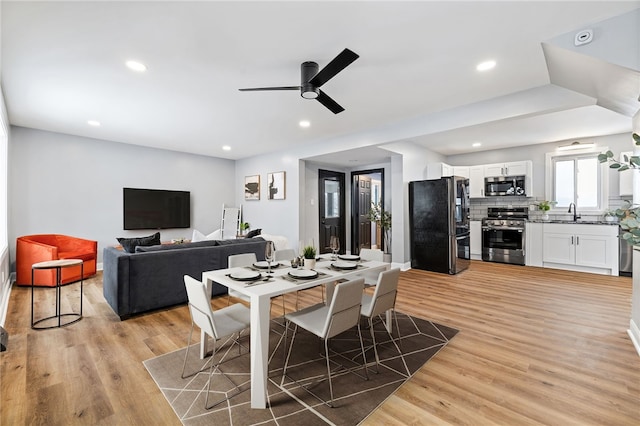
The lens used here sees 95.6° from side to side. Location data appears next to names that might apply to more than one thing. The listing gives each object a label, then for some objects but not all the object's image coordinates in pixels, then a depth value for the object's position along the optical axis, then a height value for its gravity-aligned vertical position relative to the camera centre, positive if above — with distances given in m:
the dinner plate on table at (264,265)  2.57 -0.49
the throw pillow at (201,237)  4.79 -0.44
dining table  1.82 -0.52
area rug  1.76 -1.24
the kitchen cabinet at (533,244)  5.83 -0.70
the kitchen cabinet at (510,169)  6.16 +0.90
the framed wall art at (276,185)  6.59 +0.60
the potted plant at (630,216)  1.42 -0.04
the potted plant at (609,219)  5.25 -0.18
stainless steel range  6.03 -0.54
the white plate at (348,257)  2.92 -0.48
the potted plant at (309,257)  2.46 -0.40
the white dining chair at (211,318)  1.86 -0.81
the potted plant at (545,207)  5.97 +0.05
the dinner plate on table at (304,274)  2.19 -0.49
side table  2.97 -0.62
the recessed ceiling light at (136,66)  2.71 +1.39
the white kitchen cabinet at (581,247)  5.07 -0.70
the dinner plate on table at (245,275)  2.14 -0.49
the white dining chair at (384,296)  2.22 -0.68
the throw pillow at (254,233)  5.11 -0.41
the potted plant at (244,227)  7.17 -0.41
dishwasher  4.99 -0.88
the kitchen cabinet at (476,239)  6.63 -0.68
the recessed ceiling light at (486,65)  2.72 +1.37
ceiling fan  2.21 +1.14
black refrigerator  5.26 -0.27
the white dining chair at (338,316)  1.91 -0.75
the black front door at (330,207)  7.16 +0.09
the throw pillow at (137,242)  3.61 -0.41
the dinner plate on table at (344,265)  2.51 -0.48
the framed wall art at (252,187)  7.27 +0.61
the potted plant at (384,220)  6.46 -0.22
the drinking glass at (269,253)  2.42 -0.36
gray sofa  3.19 -0.72
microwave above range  6.26 +0.53
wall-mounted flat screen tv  6.07 +0.06
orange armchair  4.32 -0.67
